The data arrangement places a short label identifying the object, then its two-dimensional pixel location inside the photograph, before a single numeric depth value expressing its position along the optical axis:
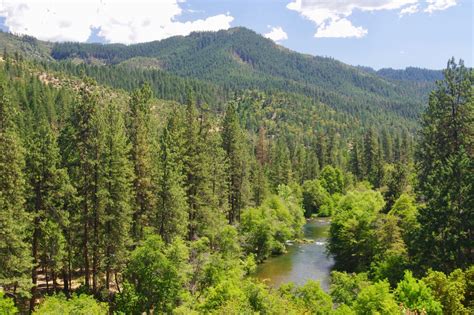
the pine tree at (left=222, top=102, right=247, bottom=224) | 67.00
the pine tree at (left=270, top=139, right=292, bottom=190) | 104.62
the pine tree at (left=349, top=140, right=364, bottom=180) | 124.56
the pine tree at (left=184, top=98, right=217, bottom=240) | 49.78
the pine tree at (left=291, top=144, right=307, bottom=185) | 115.04
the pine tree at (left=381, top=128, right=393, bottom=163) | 135.85
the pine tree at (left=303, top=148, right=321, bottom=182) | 120.06
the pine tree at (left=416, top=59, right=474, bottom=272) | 35.28
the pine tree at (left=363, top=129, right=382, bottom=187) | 119.95
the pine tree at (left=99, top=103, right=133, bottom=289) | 35.91
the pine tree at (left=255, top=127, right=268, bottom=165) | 128.35
